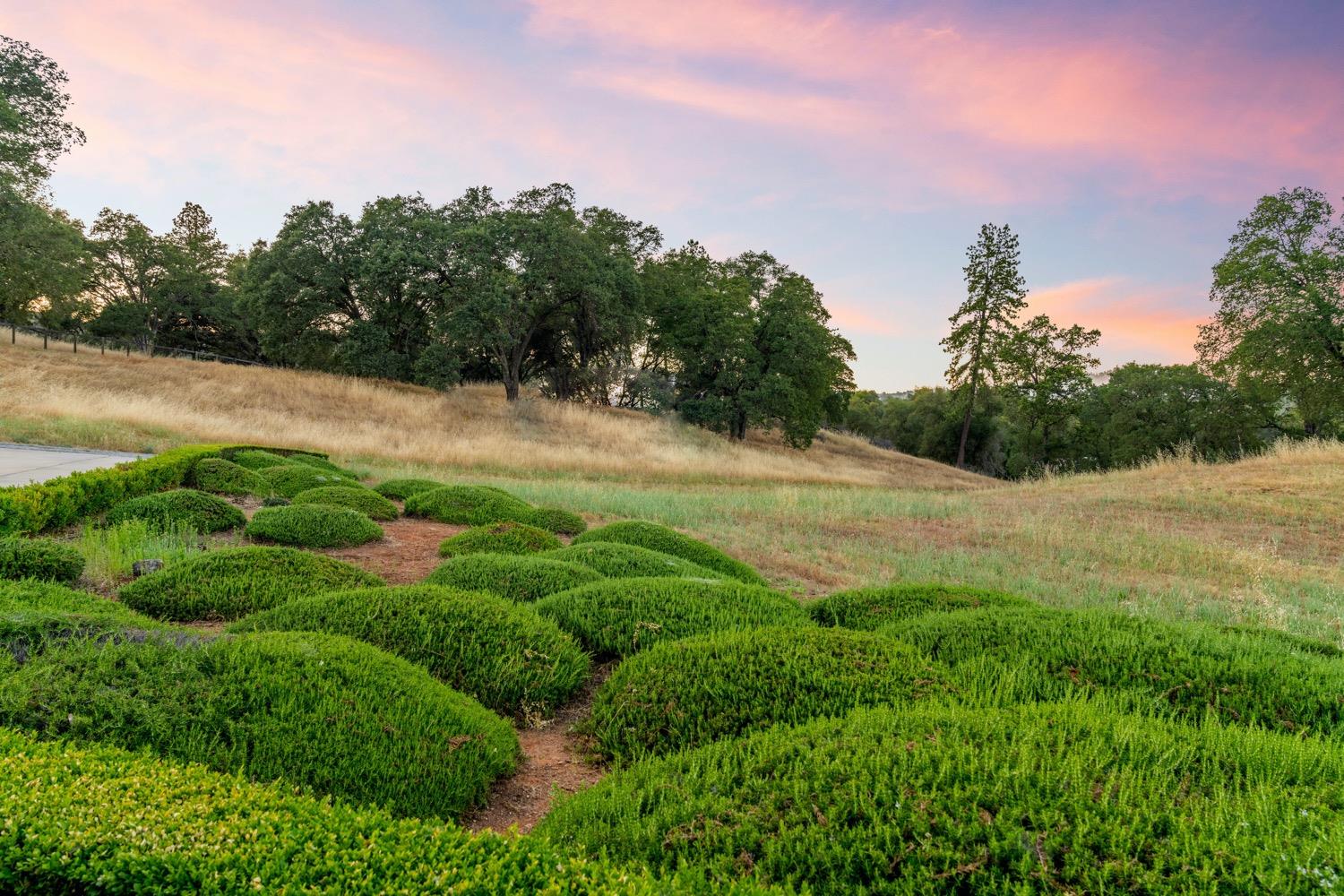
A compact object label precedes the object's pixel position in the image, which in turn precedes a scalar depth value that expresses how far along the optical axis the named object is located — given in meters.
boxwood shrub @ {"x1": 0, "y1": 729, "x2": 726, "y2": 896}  1.64
